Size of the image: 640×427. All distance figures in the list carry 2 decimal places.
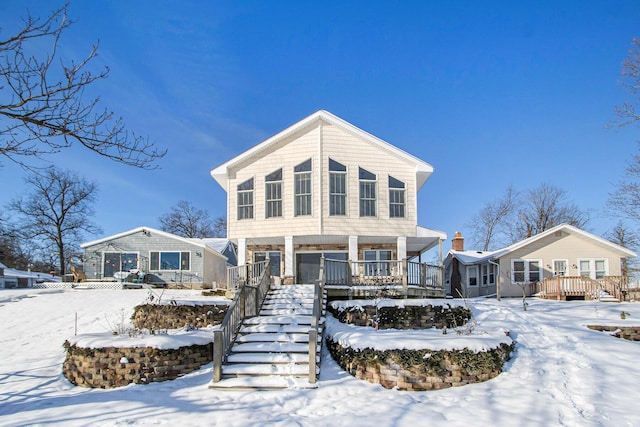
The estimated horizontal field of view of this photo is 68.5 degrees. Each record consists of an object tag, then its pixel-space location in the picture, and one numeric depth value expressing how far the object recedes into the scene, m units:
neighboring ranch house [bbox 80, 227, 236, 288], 25.70
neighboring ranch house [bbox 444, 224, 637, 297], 23.20
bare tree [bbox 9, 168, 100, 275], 36.66
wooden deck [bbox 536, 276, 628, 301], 19.41
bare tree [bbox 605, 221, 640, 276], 37.44
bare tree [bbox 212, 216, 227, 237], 53.12
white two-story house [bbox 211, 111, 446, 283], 17.27
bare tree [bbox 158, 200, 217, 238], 50.56
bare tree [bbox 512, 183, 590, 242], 39.38
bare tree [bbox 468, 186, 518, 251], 42.31
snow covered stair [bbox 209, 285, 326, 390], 9.09
